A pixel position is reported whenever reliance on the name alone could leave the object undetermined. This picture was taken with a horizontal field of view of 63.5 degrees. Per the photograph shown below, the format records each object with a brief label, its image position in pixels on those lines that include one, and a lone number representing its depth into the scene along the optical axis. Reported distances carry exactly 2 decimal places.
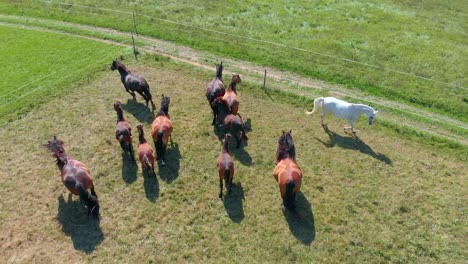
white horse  15.47
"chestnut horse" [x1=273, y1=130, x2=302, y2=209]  11.63
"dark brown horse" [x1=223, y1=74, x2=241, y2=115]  15.21
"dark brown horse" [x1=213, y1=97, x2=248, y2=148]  14.34
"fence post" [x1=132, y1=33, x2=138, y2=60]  21.07
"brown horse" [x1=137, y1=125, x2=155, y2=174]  12.80
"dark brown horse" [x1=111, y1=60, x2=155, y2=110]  16.39
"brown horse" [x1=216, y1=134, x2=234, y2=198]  12.15
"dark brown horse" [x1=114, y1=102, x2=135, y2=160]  13.62
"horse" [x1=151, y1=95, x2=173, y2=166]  13.38
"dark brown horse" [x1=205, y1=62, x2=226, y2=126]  15.88
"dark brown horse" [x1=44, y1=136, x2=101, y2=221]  11.39
